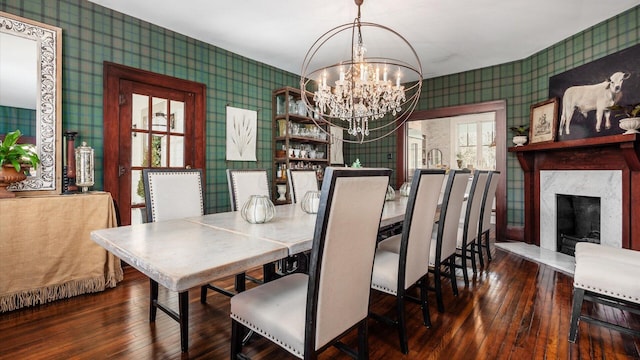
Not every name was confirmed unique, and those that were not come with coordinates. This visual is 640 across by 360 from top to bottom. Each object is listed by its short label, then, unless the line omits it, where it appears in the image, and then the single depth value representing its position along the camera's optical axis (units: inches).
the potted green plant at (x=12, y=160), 88.0
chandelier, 106.7
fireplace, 124.3
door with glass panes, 122.4
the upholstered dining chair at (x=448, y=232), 81.8
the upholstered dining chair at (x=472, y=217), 103.1
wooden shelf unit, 177.8
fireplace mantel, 113.9
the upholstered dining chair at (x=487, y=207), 121.1
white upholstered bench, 65.6
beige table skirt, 86.0
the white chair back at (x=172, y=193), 80.4
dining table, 36.8
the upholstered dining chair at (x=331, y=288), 41.6
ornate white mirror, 96.0
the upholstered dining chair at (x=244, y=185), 104.5
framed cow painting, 118.5
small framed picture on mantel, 148.7
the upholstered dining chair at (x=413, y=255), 65.6
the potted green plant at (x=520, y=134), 163.8
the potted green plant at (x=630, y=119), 108.7
